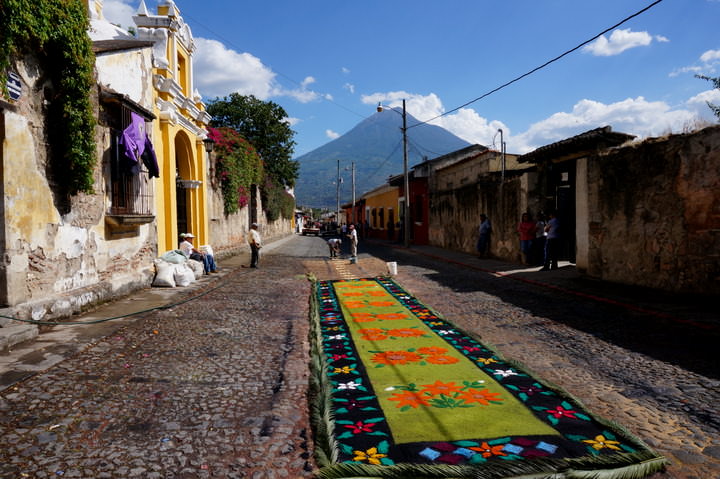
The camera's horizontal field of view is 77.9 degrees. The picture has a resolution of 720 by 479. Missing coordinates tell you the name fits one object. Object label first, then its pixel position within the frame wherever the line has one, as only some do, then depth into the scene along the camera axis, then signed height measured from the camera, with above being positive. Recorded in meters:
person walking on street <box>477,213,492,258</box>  14.84 -0.32
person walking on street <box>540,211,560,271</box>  10.95 -0.50
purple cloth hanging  8.02 +1.62
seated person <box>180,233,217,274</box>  11.04 -0.62
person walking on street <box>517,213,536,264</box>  12.04 -0.29
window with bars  7.97 +1.00
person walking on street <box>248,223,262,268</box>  13.09 -0.42
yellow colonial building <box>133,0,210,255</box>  10.44 +2.72
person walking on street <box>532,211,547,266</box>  11.75 -0.51
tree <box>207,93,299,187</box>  35.81 +8.54
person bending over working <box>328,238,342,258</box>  17.16 -0.74
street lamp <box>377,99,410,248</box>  20.53 +2.65
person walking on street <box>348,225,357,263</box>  15.45 -0.51
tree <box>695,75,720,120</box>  16.28 +4.92
